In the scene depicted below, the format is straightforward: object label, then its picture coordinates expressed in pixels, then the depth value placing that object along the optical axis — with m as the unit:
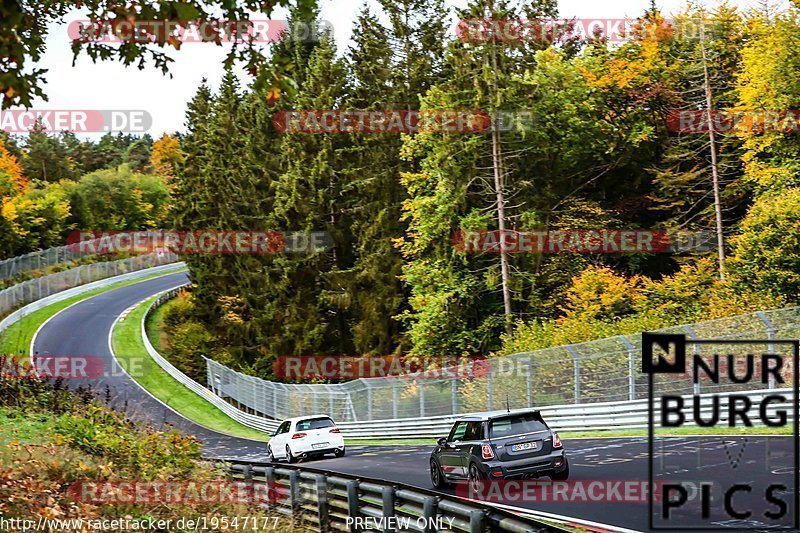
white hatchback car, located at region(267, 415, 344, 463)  32.22
